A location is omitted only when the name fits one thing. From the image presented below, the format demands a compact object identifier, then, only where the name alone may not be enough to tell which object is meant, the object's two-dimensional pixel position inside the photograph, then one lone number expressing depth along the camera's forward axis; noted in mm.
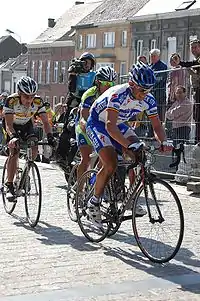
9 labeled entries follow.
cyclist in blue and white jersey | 7480
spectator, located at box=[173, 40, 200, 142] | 13141
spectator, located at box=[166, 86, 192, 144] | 13477
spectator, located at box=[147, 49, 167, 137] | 14148
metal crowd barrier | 13273
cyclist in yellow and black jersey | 9500
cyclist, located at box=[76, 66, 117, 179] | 9086
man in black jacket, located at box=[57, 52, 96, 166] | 12078
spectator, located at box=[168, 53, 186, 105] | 13719
